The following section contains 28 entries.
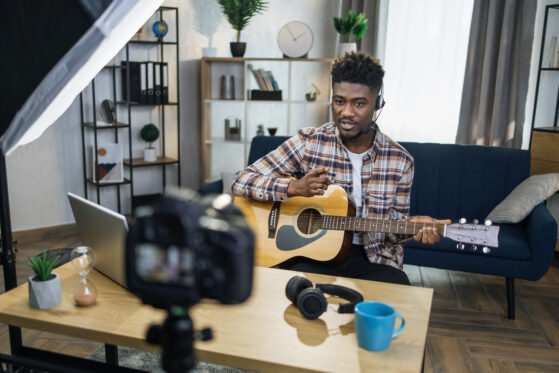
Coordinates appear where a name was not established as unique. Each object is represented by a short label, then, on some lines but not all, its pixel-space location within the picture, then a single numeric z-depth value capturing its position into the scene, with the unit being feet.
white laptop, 4.19
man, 5.91
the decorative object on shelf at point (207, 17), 13.26
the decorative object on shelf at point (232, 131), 13.29
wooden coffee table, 3.47
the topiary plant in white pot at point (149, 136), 12.71
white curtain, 12.28
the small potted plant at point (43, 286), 4.09
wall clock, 12.36
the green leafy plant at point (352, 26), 12.09
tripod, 1.75
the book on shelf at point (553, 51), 10.81
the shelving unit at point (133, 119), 12.17
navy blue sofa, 9.04
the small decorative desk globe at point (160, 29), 12.10
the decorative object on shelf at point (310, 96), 13.08
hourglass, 4.17
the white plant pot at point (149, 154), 12.78
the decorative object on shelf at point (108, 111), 12.05
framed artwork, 12.12
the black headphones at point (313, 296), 3.94
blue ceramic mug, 3.47
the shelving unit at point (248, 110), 13.28
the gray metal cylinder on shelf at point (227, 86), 13.02
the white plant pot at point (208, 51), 12.85
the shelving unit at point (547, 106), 10.46
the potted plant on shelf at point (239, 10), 11.98
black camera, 1.64
